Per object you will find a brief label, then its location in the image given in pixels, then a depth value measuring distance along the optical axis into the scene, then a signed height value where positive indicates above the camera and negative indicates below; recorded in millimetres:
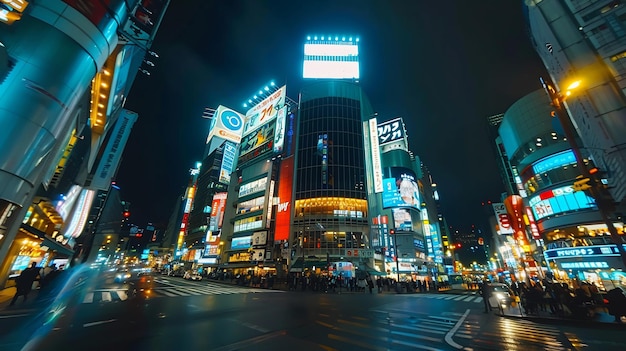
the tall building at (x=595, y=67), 19750 +18881
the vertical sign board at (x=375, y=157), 44759 +21813
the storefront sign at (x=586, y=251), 28188 +2957
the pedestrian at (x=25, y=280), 11781 -766
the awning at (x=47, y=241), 14719 +1960
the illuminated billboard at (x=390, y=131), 53188 +31575
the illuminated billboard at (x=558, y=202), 31750 +10171
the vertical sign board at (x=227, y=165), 67000 +28730
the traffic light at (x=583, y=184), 8195 +3053
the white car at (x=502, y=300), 15561 -2013
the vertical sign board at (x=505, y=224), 39750 +8208
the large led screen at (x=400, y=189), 47938 +17291
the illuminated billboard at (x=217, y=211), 59406 +14113
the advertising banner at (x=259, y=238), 45159 +5781
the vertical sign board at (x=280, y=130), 50872 +29555
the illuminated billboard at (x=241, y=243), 49653 +5411
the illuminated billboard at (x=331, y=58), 60781 +53737
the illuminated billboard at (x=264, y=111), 59281 +40421
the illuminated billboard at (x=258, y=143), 56625 +31014
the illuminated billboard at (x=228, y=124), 74250 +45447
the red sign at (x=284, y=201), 44562 +13311
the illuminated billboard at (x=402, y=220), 48969 +10460
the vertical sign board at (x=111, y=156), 28734 +13025
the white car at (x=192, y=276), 39541 -1421
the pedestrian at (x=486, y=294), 13766 -1155
